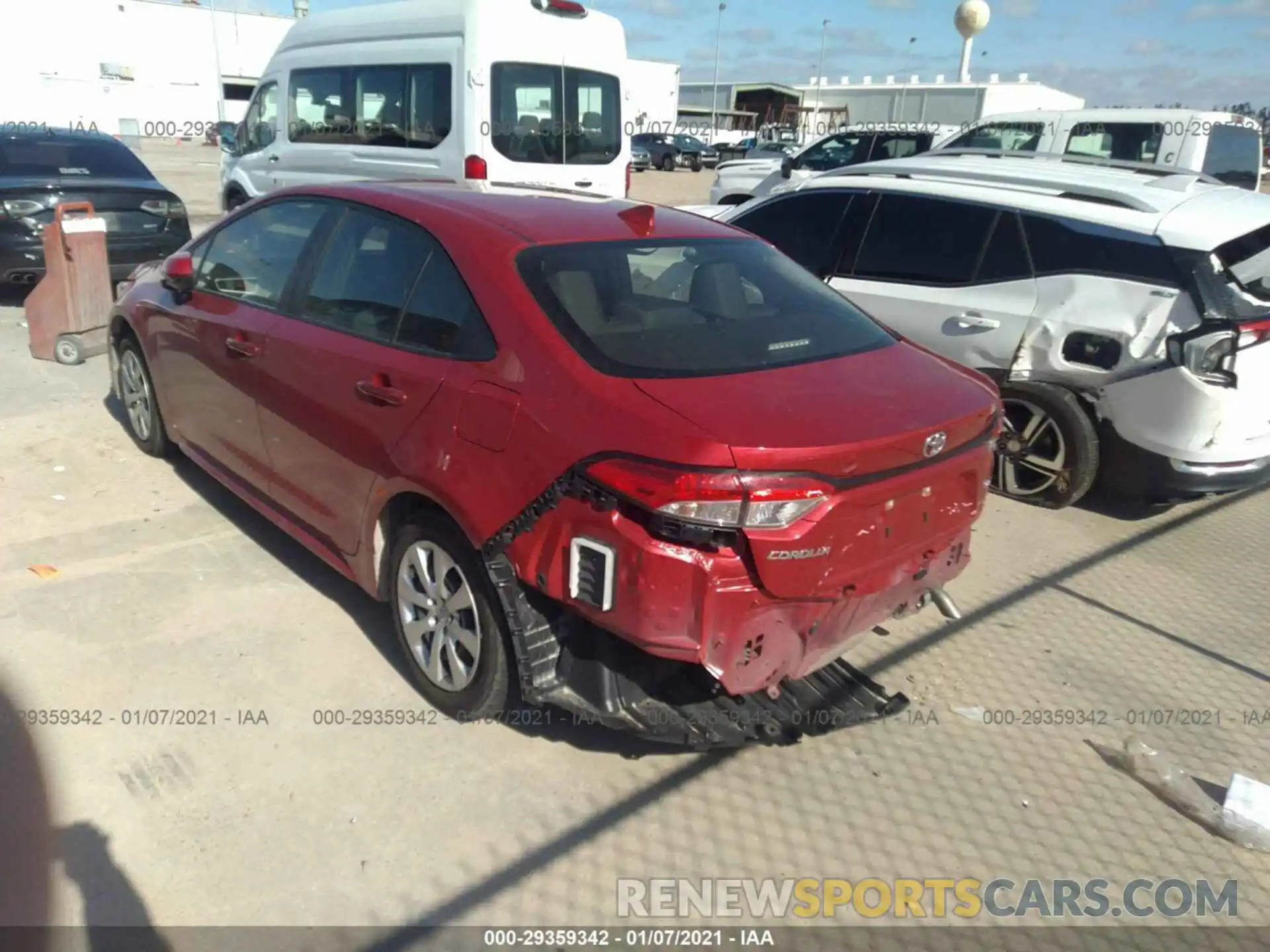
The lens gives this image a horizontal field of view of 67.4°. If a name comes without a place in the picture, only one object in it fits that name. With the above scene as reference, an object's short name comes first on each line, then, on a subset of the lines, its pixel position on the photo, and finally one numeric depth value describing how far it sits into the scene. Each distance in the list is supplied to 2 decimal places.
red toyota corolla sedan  2.46
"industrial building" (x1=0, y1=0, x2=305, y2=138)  42.03
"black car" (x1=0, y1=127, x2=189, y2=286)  8.24
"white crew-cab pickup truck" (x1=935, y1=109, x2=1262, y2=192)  9.89
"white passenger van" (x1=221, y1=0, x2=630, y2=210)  8.90
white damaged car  4.54
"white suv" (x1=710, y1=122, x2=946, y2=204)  12.66
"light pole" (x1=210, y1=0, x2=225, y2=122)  44.44
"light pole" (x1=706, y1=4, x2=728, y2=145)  47.19
